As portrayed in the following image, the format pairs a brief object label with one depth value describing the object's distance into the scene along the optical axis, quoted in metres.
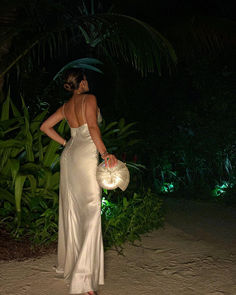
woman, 2.89
